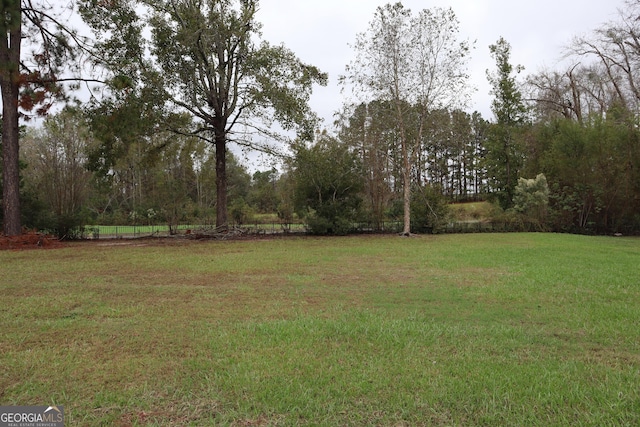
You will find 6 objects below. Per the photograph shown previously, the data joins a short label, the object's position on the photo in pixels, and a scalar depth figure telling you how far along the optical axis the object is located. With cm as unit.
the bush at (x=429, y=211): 2066
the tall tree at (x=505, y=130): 2694
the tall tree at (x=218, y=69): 1535
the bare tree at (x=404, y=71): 1861
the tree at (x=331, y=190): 1927
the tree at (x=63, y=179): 1605
